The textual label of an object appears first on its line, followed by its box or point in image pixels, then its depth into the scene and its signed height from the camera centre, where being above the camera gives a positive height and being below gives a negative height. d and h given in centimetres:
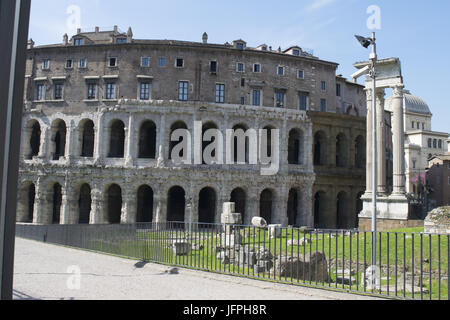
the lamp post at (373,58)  1137 +441
